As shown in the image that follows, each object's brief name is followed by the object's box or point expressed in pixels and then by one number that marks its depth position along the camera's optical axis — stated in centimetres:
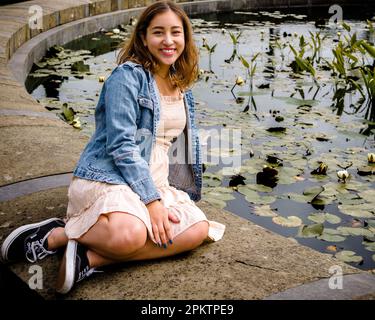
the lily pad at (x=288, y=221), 213
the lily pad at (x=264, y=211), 221
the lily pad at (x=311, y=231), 206
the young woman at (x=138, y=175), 142
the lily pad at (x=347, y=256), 192
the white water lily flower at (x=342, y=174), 242
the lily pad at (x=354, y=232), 207
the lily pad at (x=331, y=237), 204
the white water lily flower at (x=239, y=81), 391
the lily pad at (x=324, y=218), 216
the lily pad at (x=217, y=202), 227
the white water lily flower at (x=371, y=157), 264
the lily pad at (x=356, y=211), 219
